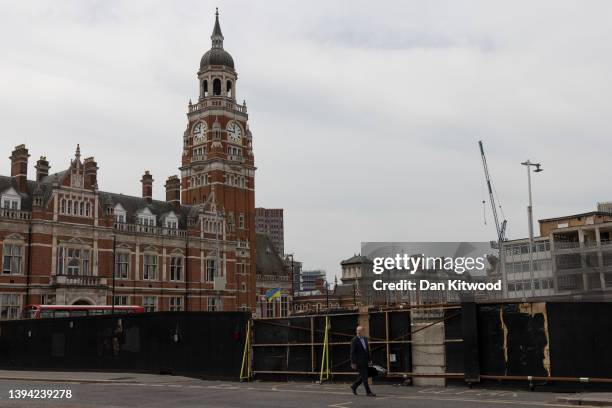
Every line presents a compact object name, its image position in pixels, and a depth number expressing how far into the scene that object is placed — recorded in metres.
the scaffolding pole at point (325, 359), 23.64
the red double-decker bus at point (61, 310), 54.97
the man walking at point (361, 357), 19.03
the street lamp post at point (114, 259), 65.27
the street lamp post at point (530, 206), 56.49
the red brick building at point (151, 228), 61.38
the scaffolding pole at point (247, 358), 25.91
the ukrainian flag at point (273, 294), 88.94
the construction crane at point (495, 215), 133.62
